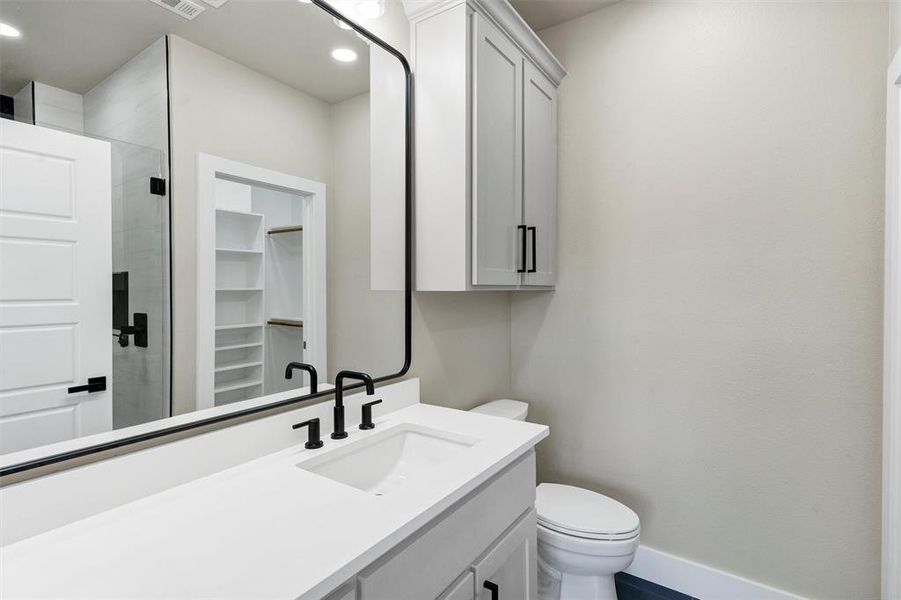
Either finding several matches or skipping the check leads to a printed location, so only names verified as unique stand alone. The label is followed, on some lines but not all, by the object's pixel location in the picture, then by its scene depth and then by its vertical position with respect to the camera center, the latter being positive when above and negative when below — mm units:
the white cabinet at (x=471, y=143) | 1489 +543
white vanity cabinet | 800 -549
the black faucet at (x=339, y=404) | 1229 -304
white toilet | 1564 -879
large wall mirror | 786 +194
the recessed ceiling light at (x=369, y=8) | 1444 +951
